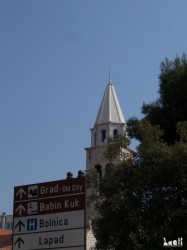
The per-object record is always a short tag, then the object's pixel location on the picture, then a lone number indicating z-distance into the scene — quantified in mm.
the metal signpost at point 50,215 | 10484
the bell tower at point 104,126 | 49219
